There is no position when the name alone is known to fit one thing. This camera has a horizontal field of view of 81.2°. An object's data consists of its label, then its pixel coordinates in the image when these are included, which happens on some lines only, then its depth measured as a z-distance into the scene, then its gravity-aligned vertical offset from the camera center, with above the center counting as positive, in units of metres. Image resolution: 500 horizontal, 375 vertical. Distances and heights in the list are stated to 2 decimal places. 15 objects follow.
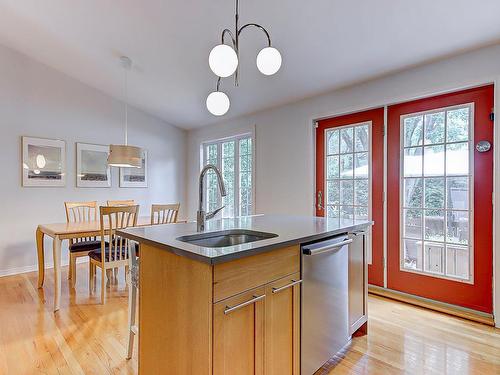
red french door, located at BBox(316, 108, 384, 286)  3.11 +0.20
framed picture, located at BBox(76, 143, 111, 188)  4.37 +0.36
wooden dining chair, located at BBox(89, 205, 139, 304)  2.86 -0.62
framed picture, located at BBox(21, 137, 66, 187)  3.92 +0.39
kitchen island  1.15 -0.50
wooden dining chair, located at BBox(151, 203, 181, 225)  3.22 -0.24
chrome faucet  1.83 -0.16
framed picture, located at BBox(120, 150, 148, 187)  4.83 +0.23
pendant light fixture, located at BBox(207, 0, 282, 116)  1.61 +0.75
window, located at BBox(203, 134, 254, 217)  4.57 +0.26
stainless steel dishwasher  1.57 -0.65
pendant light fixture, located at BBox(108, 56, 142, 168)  3.02 +0.35
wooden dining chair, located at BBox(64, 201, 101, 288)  3.23 -0.66
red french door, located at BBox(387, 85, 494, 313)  2.48 -0.09
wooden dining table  2.68 -0.44
